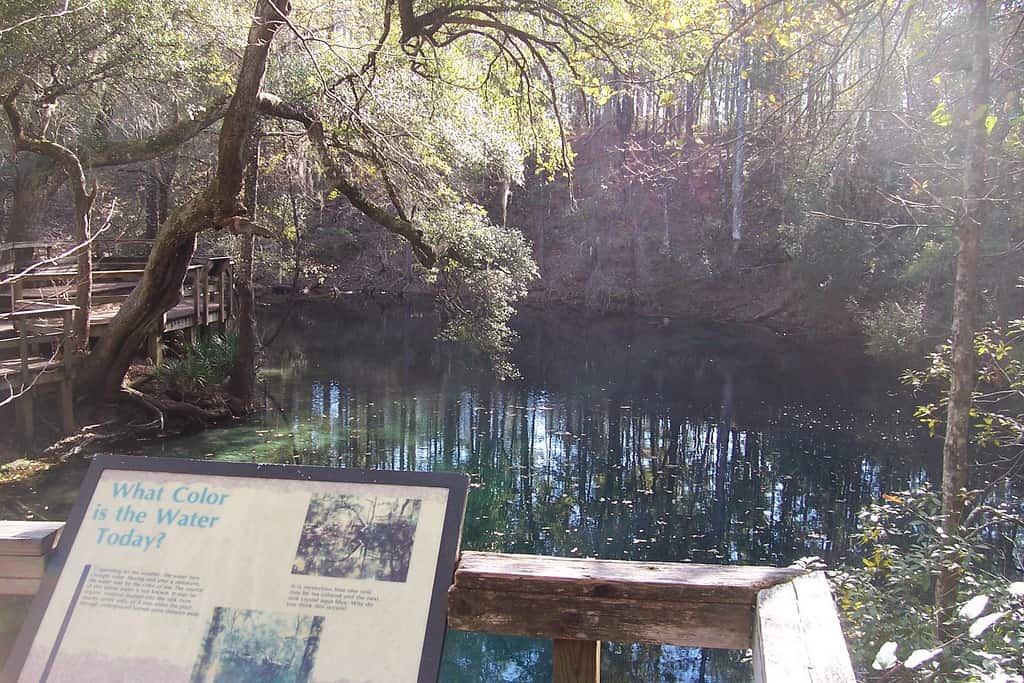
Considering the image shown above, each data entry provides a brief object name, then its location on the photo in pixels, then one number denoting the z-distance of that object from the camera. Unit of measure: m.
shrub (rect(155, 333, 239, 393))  13.92
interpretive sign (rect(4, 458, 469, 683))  1.74
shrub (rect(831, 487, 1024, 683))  4.16
